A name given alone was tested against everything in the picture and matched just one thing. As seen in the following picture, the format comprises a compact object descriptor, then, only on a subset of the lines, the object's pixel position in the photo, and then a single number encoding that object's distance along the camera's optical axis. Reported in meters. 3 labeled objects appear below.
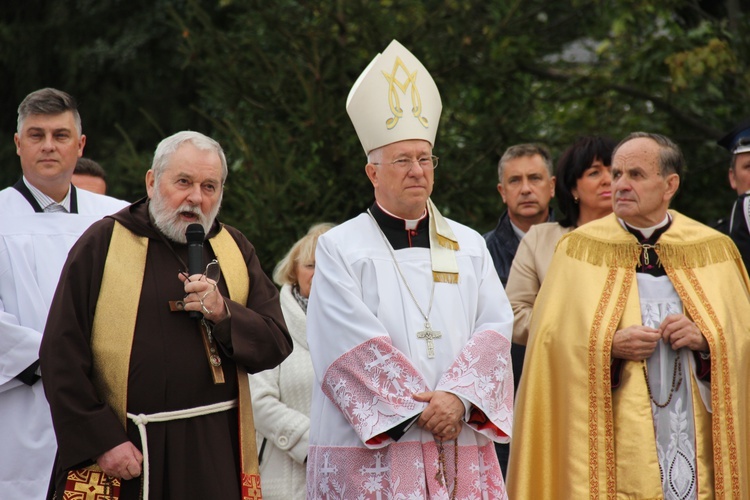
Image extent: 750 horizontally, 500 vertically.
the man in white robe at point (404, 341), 9.74
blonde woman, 12.06
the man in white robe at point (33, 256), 11.05
